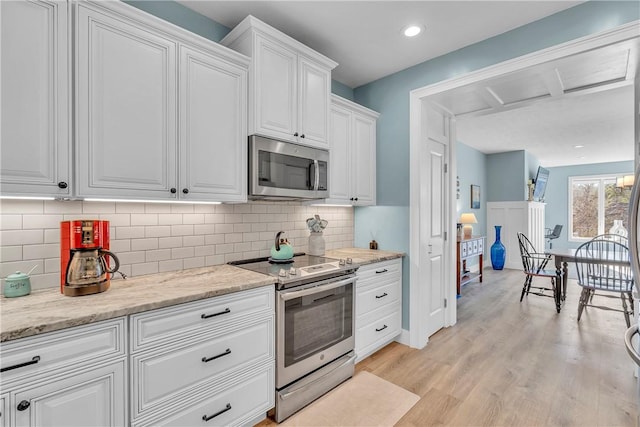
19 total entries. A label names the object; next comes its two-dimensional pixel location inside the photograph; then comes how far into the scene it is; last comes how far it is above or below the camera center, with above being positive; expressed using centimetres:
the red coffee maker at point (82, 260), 144 -24
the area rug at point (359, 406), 189 -134
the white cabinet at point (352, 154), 282 +59
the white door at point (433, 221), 297 -10
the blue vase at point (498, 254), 668 -95
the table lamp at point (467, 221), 532 -17
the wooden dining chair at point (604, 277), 336 -77
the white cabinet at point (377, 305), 254 -86
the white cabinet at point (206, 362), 137 -78
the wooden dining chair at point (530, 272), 426 -88
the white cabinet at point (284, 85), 207 +98
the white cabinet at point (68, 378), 106 -65
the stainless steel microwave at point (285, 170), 208 +32
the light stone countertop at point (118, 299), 112 -41
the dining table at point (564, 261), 340 -60
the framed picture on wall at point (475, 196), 662 +36
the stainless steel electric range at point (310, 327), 189 -81
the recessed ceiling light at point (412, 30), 231 +145
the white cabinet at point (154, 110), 148 +58
